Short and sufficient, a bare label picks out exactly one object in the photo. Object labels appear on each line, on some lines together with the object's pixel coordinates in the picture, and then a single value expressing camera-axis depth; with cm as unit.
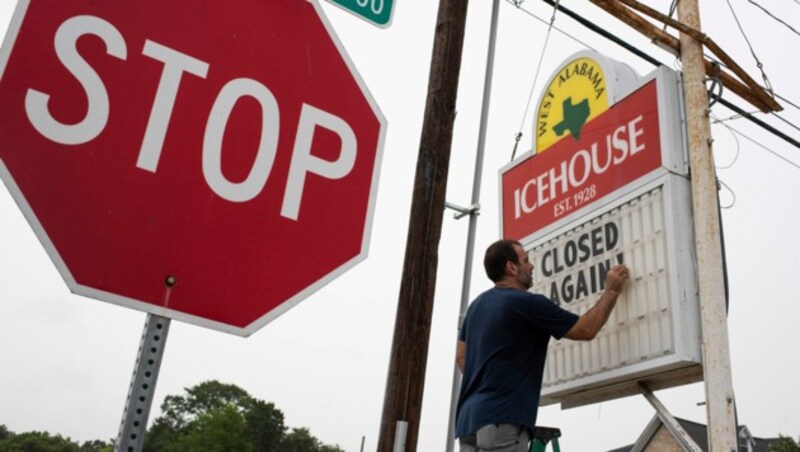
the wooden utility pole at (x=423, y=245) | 409
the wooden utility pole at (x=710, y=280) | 449
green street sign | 307
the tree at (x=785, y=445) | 2789
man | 383
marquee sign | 454
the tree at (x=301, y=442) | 6412
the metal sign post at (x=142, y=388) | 166
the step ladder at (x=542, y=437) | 428
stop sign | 178
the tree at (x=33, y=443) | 6669
